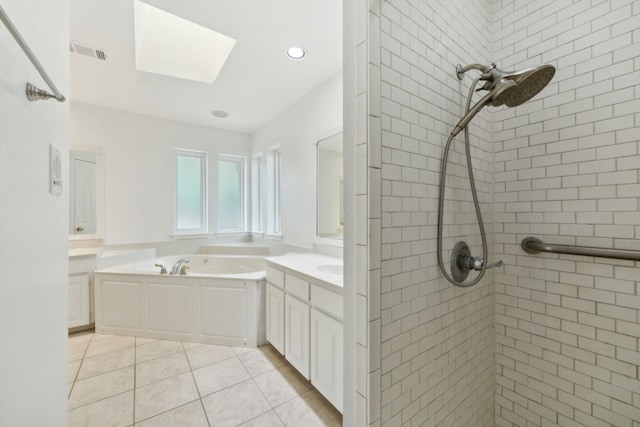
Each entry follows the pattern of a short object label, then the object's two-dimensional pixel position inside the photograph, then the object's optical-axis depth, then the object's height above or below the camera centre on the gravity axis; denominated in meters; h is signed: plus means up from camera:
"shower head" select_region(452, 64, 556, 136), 0.89 +0.47
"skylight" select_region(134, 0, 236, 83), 2.38 +1.61
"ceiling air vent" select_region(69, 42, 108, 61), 2.07 +1.38
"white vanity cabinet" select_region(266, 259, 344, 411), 1.55 -0.81
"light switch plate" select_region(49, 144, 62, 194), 0.99 +0.17
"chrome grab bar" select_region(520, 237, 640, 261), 1.00 -0.16
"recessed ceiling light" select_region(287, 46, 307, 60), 2.15 +1.39
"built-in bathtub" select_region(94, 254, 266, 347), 2.42 -0.93
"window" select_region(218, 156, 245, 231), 4.24 +0.33
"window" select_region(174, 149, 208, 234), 3.89 +0.33
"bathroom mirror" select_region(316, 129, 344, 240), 2.53 +0.27
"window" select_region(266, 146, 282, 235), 3.73 +0.34
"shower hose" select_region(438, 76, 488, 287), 1.00 +0.05
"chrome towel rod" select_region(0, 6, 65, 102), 0.57 +0.40
